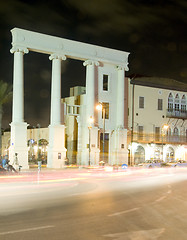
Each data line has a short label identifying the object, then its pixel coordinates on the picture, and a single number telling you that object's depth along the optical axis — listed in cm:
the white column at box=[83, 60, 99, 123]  4519
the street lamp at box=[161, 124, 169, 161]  5342
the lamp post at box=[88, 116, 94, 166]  4223
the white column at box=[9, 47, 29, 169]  3925
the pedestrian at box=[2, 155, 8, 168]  2861
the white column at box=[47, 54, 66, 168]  4191
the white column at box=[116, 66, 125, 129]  4769
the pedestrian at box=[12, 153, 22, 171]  3791
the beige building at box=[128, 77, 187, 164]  5188
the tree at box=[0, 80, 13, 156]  4041
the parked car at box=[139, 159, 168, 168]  4456
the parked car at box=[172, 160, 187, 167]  4622
